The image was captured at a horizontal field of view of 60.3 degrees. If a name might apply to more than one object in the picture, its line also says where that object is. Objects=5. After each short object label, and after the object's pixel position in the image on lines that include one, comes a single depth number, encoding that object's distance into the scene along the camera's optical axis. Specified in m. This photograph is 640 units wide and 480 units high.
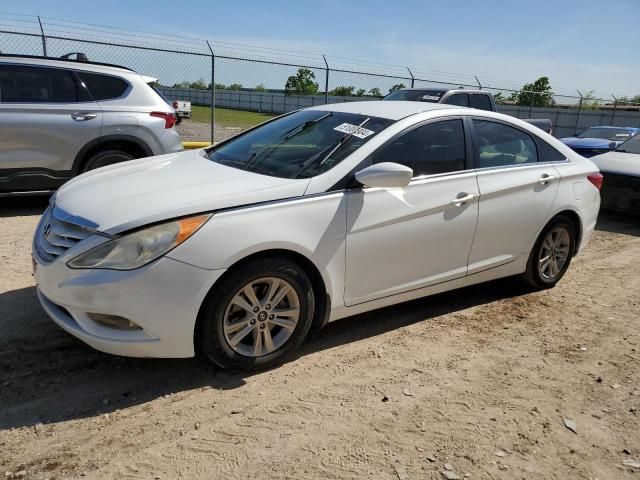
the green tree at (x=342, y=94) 20.93
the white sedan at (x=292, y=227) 2.90
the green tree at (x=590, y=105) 27.77
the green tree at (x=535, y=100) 23.38
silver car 6.30
